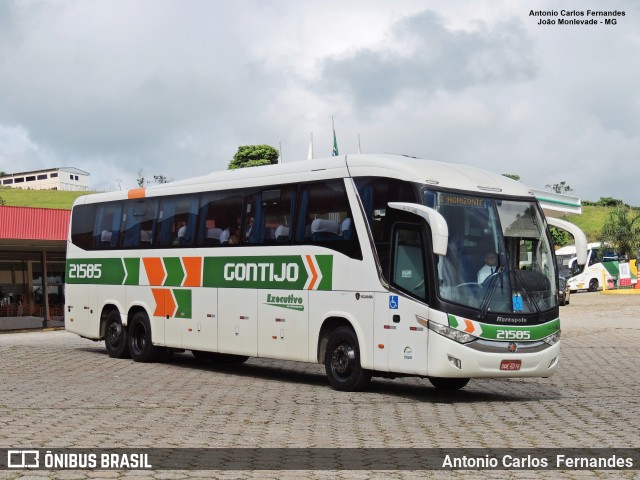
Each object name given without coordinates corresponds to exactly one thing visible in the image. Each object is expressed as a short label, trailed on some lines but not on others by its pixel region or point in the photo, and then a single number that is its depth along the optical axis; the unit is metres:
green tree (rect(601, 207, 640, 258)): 77.56
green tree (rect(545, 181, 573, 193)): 157.62
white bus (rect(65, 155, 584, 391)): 15.03
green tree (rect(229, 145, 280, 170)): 109.50
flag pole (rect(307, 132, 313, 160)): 44.67
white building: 196.50
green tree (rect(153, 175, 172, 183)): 148.90
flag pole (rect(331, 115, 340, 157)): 43.03
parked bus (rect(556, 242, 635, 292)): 65.00
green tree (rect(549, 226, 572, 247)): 103.88
